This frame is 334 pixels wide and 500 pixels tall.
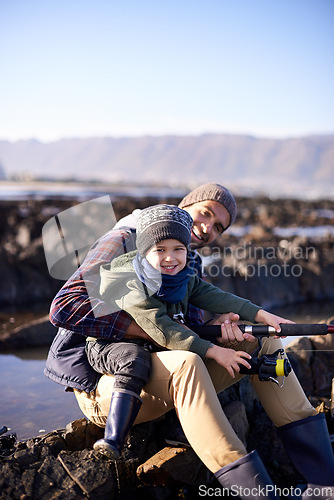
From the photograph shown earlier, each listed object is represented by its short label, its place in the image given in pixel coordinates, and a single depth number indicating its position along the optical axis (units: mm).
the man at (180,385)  2430
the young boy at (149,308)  2547
